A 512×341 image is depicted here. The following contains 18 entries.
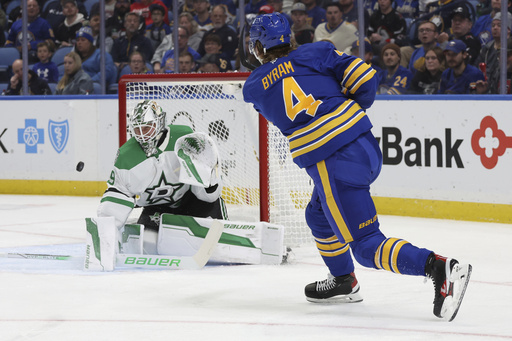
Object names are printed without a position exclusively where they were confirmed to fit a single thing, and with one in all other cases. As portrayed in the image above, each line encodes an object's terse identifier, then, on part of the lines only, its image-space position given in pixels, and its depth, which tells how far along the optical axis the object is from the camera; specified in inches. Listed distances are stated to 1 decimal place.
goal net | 363.3
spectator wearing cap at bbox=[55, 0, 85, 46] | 673.0
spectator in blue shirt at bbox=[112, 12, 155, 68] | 630.5
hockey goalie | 320.2
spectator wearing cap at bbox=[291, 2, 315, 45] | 560.2
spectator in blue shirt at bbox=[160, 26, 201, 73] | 592.5
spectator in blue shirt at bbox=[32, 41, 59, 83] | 655.8
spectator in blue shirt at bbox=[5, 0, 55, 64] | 679.7
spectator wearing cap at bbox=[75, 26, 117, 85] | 619.8
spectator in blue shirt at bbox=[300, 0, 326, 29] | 555.8
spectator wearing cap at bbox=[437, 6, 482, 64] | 490.6
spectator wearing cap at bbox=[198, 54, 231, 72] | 590.6
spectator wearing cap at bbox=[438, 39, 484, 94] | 477.1
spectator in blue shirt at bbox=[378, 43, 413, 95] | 507.2
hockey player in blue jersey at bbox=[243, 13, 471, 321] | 219.0
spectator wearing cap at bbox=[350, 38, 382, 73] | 515.9
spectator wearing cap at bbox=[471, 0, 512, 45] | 475.8
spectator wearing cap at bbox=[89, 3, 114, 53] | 639.1
